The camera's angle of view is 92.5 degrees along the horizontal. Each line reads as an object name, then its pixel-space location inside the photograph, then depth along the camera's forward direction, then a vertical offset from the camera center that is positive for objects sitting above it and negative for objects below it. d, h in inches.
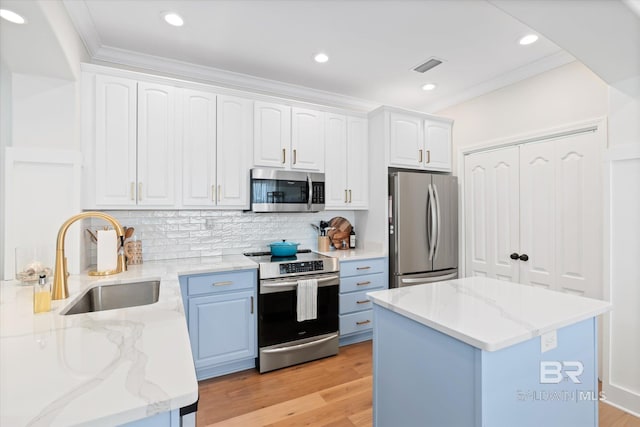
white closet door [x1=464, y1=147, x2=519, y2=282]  122.8 +0.3
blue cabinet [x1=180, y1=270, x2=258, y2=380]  95.1 -33.9
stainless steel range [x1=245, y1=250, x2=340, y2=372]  103.3 -35.2
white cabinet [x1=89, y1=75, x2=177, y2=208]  94.7 +22.9
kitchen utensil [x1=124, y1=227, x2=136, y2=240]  104.7 -5.9
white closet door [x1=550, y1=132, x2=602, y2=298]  98.1 -0.2
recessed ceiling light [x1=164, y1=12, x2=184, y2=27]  86.6 +56.4
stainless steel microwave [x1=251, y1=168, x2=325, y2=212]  115.0 +9.2
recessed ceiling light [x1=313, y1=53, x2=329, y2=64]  109.0 +56.6
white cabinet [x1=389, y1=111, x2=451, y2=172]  135.0 +33.3
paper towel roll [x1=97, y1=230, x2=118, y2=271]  79.3 -9.2
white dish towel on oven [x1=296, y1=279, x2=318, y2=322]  107.4 -30.4
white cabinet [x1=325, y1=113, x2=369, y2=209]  132.9 +23.0
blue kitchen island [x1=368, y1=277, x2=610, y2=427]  45.6 -24.4
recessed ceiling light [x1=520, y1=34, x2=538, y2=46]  97.2 +56.4
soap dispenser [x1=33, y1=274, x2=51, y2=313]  50.3 -13.6
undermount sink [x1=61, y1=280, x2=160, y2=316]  71.4 -19.8
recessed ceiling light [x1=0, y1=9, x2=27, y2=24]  56.6 +37.9
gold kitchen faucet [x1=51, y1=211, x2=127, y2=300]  58.2 -10.9
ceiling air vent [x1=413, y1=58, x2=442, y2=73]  114.3 +57.2
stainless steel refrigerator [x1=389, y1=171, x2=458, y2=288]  128.3 -5.9
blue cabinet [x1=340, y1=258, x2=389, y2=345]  120.6 -31.3
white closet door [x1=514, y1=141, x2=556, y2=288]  110.1 +0.2
